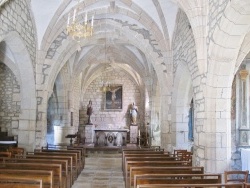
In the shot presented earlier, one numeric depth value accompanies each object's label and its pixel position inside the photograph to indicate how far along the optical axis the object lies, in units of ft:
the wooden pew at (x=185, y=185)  11.51
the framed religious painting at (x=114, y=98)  67.87
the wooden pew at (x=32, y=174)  14.96
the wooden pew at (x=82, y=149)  32.69
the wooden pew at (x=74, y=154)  25.99
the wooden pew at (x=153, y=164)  19.96
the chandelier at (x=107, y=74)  67.56
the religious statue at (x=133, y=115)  61.62
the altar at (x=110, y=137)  55.42
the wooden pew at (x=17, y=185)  12.50
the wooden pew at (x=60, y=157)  22.62
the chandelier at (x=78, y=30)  21.93
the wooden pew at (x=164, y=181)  13.84
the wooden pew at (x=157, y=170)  16.60
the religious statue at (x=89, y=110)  60.80
